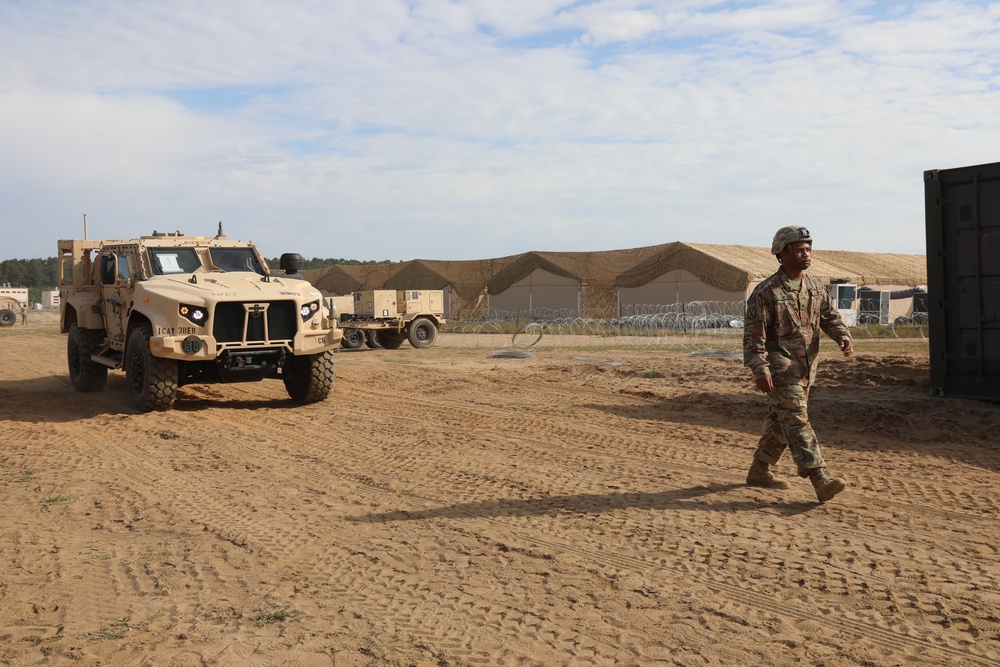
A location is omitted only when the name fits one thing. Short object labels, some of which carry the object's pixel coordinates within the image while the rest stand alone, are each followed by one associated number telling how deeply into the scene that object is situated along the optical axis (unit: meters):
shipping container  9.49
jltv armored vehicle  10.02
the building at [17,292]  44.66
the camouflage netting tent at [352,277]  44.47
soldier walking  5.71
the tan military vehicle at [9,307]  38.88
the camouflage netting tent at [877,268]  38.38
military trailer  22.69
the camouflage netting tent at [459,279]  40.62
